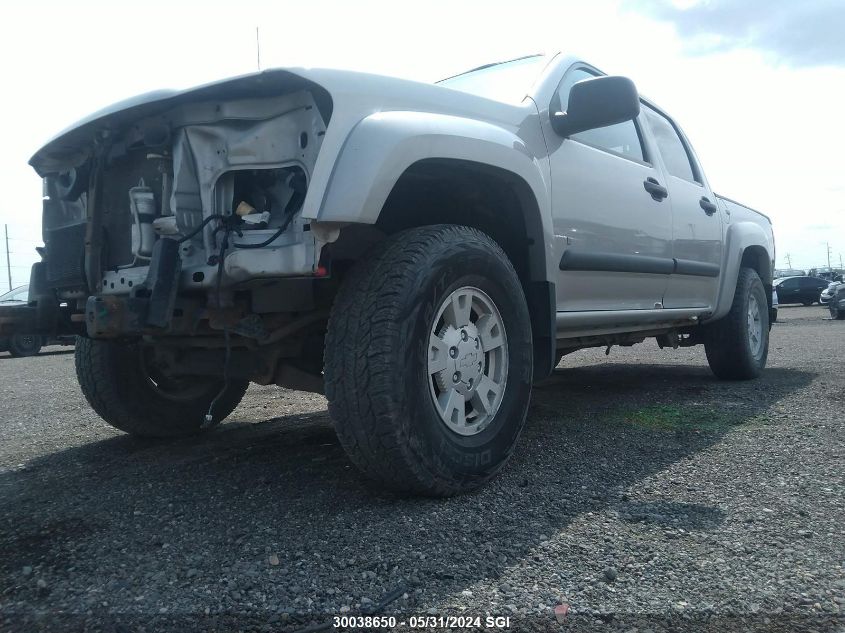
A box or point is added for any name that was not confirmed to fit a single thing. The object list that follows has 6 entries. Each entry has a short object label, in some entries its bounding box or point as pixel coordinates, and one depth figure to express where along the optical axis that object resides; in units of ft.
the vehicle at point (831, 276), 97.89
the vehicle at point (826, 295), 71.95
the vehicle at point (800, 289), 90.99
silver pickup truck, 7.70
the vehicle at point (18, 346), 36.74
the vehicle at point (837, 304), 57.31
